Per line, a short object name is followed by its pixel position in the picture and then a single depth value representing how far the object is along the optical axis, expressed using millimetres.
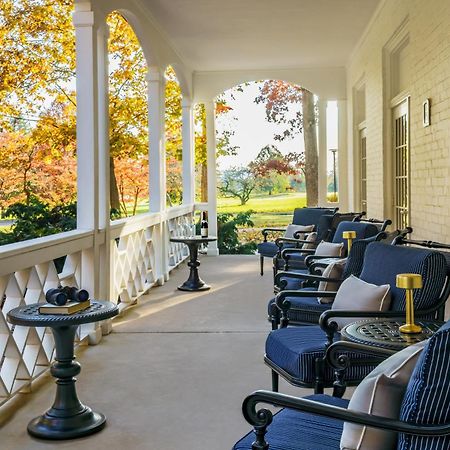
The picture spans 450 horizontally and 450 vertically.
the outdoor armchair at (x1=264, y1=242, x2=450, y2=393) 3256
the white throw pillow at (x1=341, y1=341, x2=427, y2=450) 1899
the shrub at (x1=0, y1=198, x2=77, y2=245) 7785
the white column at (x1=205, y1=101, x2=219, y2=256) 11867
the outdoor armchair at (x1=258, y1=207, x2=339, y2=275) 8734
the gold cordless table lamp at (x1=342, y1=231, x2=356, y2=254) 5170
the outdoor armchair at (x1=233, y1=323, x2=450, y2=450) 1776
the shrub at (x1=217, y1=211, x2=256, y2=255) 14359
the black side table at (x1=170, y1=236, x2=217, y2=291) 8148
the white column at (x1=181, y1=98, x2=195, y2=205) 11391
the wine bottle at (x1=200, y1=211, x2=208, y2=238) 8344
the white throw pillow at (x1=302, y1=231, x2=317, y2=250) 7490
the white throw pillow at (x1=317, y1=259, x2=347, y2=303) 4535
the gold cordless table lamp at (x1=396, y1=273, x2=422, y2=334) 2668
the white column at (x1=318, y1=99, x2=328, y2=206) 11586
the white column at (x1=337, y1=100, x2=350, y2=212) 11375
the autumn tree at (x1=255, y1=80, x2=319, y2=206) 15703
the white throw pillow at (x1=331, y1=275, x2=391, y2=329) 3484
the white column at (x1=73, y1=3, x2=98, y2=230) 5426
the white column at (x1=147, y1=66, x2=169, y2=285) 8461
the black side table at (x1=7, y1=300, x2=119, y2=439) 3479
